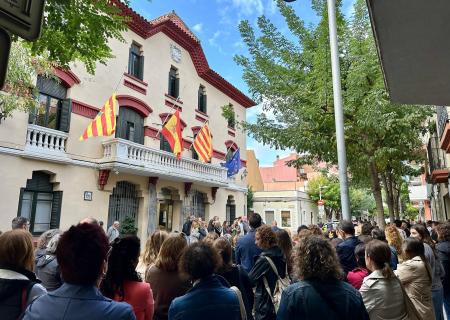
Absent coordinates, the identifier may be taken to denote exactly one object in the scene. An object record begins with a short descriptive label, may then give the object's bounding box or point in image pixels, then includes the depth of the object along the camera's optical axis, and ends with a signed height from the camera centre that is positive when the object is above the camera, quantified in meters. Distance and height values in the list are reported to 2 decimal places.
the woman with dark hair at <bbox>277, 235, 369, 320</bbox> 2.35 -0.50
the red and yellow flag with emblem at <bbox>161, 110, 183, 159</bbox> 13.83 +3.58
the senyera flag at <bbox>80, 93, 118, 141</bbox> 11.26 +3.23
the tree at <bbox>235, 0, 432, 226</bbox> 8.78 +3.51
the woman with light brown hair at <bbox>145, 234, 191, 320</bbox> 3.31 -0.56
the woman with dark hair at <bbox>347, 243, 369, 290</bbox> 3.90 -0.58
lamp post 7.64 +2.62
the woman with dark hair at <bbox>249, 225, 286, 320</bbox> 3.97 -0.66
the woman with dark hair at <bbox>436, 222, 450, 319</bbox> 5.30 -0.48
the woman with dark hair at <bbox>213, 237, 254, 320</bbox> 3.50 -0.55
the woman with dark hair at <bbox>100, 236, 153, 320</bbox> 2.76 -0.51
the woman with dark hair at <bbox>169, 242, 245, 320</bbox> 2.47 -0.55
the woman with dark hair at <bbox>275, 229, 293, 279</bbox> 4.61 -0.31
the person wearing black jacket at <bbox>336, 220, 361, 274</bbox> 4.86 -0.44
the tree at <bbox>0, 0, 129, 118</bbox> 4.45 +2.61
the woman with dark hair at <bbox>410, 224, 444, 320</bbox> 4.85 -0.80
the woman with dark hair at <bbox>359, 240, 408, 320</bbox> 3.12 -0.64
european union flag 18.61 +3.09
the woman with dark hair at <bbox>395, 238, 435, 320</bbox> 4.11 -0.69
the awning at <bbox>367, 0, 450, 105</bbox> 2.80 +1.73
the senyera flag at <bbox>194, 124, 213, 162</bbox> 15.03 +3.42
